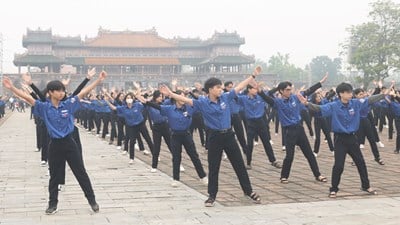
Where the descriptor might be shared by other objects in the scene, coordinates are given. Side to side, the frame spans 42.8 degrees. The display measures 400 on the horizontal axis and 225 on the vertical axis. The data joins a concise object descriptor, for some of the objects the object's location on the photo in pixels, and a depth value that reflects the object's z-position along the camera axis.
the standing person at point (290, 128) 8.37
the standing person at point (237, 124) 10.80
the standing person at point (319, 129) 12.02
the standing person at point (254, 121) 10.27
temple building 60.75
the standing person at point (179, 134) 8.34
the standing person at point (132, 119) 11.20
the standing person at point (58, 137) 6.36
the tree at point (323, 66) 101.57
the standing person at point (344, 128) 7.21
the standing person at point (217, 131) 6.75
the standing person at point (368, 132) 10.48
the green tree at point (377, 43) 42.03
